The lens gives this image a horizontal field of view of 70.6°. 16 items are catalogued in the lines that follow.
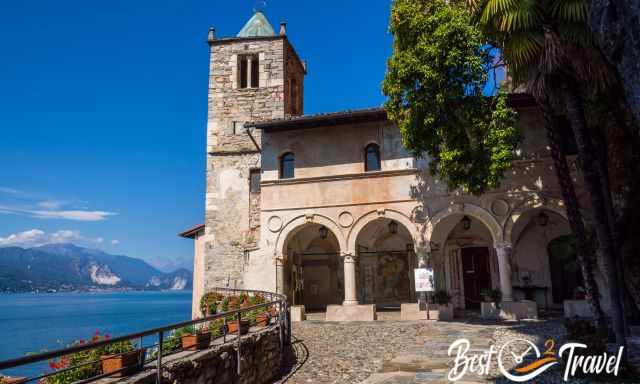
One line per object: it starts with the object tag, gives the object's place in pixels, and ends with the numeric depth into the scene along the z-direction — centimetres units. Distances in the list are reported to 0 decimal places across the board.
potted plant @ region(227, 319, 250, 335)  883
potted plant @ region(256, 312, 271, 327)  1016
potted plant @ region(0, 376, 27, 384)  432
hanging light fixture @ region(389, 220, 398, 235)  1806
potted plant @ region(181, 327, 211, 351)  687
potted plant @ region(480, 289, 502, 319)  1546
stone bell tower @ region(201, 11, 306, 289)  2178
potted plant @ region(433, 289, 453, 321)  1569
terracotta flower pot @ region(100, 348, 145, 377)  527
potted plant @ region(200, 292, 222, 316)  1930
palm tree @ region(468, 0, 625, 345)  799
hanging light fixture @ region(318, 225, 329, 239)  1823
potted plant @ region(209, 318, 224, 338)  852
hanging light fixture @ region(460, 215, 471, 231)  1680
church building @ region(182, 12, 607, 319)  1627
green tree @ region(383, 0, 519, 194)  1296
